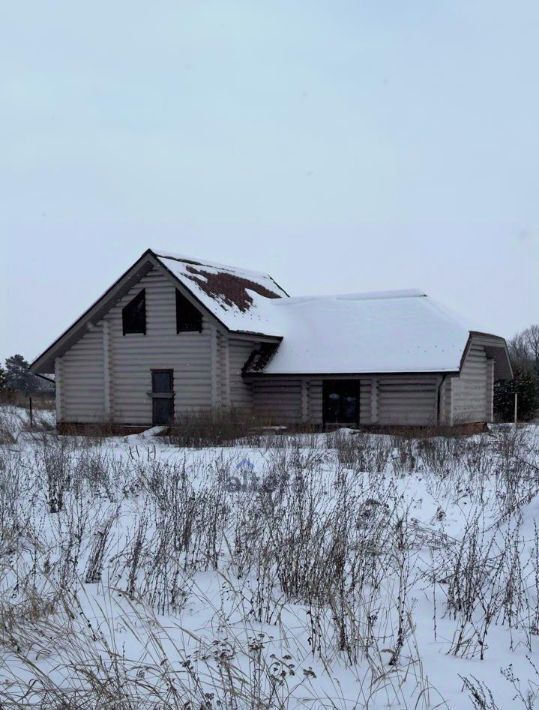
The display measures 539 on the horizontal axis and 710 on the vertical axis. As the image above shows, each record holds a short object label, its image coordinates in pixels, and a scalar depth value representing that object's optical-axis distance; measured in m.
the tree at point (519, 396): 33.81
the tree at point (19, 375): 76.25
